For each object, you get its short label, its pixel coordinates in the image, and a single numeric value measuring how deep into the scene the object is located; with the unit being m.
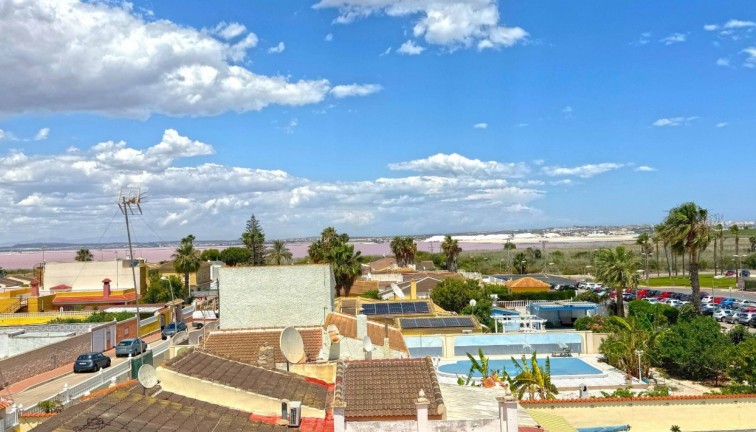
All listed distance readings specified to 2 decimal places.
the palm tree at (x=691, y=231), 49.47
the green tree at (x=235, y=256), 128.88
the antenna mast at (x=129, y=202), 35.00
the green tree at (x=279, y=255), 87.31
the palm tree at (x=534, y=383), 26.12
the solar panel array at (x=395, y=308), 44.44
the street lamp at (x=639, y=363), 35.00
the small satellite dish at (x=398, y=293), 55.18
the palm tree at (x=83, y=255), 106.57
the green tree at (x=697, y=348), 34.19
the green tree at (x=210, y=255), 132.99
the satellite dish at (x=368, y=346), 18.52
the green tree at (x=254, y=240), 106.19
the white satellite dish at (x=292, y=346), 17.67
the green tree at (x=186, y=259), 82.06
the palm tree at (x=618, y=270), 53.34
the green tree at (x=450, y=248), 104.62
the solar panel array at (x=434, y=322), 41.19
